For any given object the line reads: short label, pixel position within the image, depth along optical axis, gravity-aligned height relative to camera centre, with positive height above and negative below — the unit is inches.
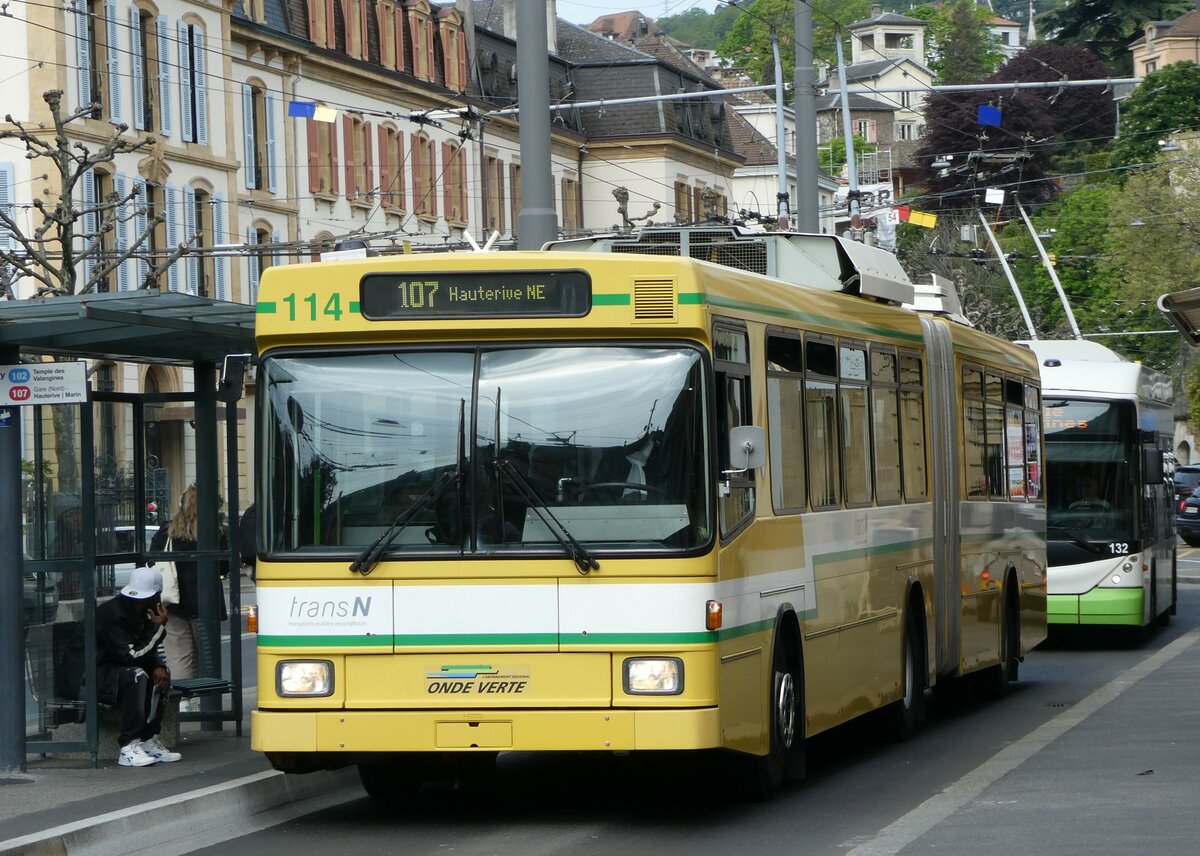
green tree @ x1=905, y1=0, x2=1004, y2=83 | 6141.7 +1228.6
